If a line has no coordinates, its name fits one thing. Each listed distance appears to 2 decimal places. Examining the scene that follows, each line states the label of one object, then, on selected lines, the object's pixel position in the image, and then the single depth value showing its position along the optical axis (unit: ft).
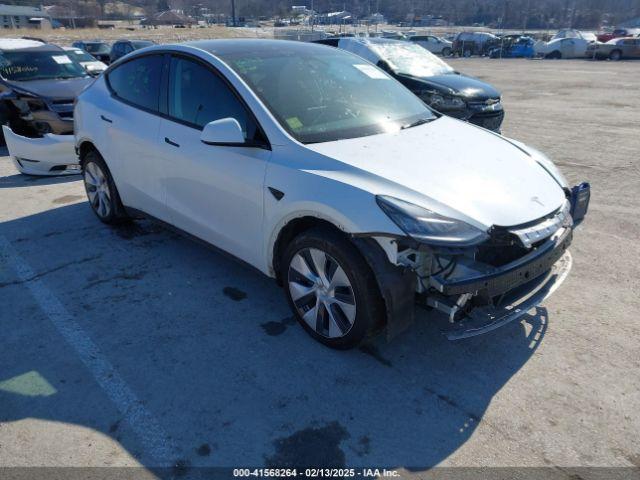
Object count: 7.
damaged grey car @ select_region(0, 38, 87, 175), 22.20
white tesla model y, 9.04
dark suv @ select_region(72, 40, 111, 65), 72.97
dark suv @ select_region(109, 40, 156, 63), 67.56
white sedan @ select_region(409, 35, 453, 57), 127.44
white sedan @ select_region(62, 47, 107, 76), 39.15
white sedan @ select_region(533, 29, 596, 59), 107.86
